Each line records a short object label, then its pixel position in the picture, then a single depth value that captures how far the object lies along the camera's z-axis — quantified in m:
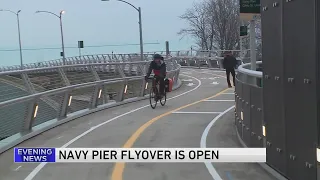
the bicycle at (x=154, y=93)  16.67
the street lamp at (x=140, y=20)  46.22
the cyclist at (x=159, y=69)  16.58
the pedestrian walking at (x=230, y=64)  23.58
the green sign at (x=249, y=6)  11.46
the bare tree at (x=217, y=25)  70.06
